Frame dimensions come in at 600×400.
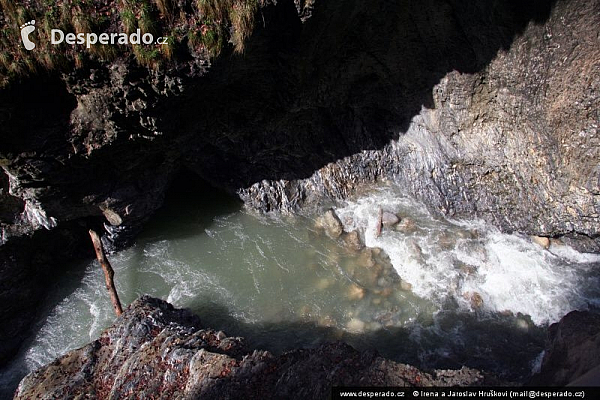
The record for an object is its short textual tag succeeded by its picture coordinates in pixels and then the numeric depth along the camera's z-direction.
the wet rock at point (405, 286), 9.67
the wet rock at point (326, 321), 9.20
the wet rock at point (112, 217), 9.80
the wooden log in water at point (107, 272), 9.80
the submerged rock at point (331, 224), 11.08
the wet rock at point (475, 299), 9.20
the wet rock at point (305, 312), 9.43
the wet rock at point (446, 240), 10.39
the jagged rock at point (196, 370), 6.08
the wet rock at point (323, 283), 9.95
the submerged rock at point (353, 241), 10.73
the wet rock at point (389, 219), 11.02
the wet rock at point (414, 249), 10.27
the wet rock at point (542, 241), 9.95
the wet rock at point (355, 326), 9.03
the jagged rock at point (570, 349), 6.46
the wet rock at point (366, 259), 10.27
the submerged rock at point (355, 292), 9.58
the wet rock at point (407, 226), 10.90
